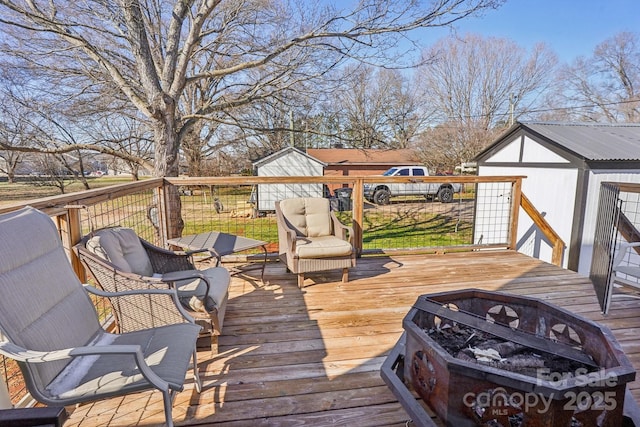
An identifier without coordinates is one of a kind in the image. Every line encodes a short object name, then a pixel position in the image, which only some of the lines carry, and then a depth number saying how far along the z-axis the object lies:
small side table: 3.30
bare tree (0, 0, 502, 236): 5.09
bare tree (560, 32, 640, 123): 18.81
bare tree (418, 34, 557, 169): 18.05
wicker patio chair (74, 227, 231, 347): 2.05
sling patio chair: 1.33
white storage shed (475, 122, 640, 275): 5.73
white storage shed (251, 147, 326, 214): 12.02
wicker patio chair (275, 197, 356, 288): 3.49
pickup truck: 13.24
